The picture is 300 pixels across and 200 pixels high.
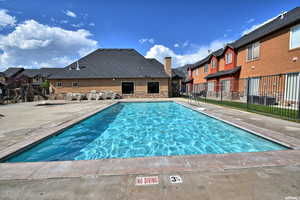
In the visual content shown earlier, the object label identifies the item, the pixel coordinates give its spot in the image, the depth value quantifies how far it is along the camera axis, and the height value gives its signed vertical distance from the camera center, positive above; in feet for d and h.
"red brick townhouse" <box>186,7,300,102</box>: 33.30 +12.18
